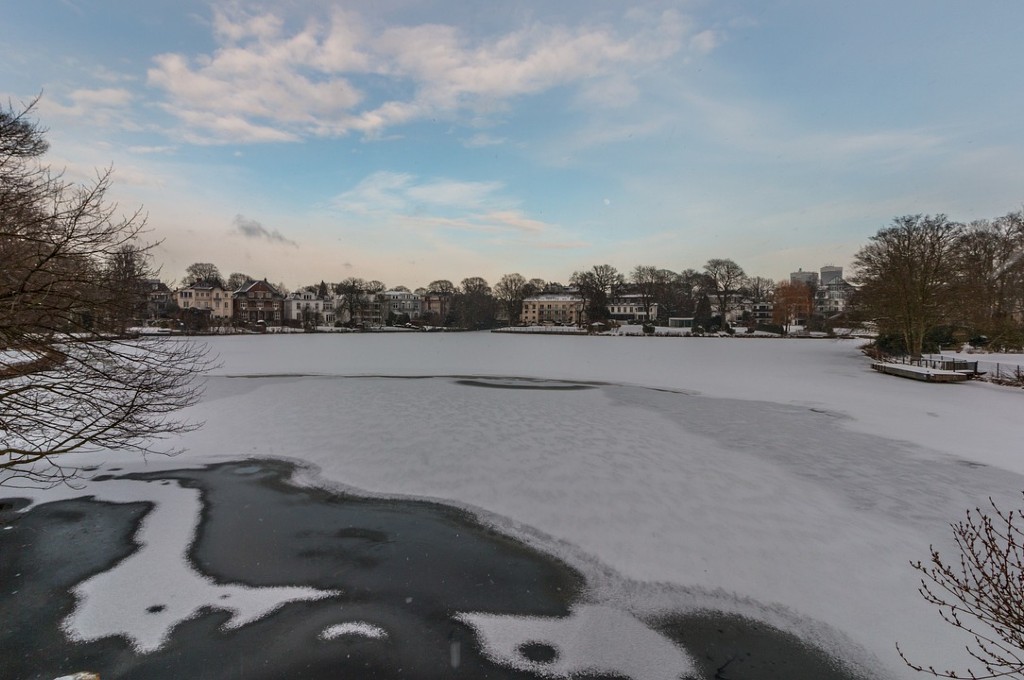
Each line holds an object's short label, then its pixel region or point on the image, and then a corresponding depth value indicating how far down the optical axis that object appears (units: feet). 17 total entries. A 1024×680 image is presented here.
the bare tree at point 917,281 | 85.61
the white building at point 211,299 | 311.99
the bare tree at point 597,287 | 307.35
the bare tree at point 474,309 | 325.21
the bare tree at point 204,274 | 332.60
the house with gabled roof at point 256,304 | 322.34
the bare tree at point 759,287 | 392.70
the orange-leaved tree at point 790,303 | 268.41
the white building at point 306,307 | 348.18
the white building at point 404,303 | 411.75
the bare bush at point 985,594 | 8.05
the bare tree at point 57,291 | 19.63
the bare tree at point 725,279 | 325.42
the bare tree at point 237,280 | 364.28
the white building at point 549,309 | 414.41
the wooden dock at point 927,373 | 69.67
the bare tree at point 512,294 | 374.43
